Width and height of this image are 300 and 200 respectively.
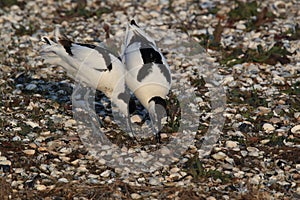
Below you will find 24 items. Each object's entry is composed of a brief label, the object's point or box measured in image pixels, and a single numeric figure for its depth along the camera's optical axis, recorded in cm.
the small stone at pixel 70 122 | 1468
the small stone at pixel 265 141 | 1384
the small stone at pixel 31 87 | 1631
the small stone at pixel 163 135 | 1420
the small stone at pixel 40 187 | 1212
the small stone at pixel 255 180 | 1236
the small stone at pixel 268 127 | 1434
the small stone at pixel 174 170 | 1287
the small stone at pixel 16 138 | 1384
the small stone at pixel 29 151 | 1334
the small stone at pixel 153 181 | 1246
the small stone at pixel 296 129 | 1413
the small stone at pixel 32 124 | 1447
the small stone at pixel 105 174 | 1272
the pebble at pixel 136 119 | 1491
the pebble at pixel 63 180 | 1241
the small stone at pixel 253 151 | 1338
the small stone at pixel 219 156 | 1332
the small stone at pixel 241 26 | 1953
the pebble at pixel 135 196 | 1195
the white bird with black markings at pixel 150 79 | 1412
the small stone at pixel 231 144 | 1377
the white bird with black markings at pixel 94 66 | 1483
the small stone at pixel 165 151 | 1360
